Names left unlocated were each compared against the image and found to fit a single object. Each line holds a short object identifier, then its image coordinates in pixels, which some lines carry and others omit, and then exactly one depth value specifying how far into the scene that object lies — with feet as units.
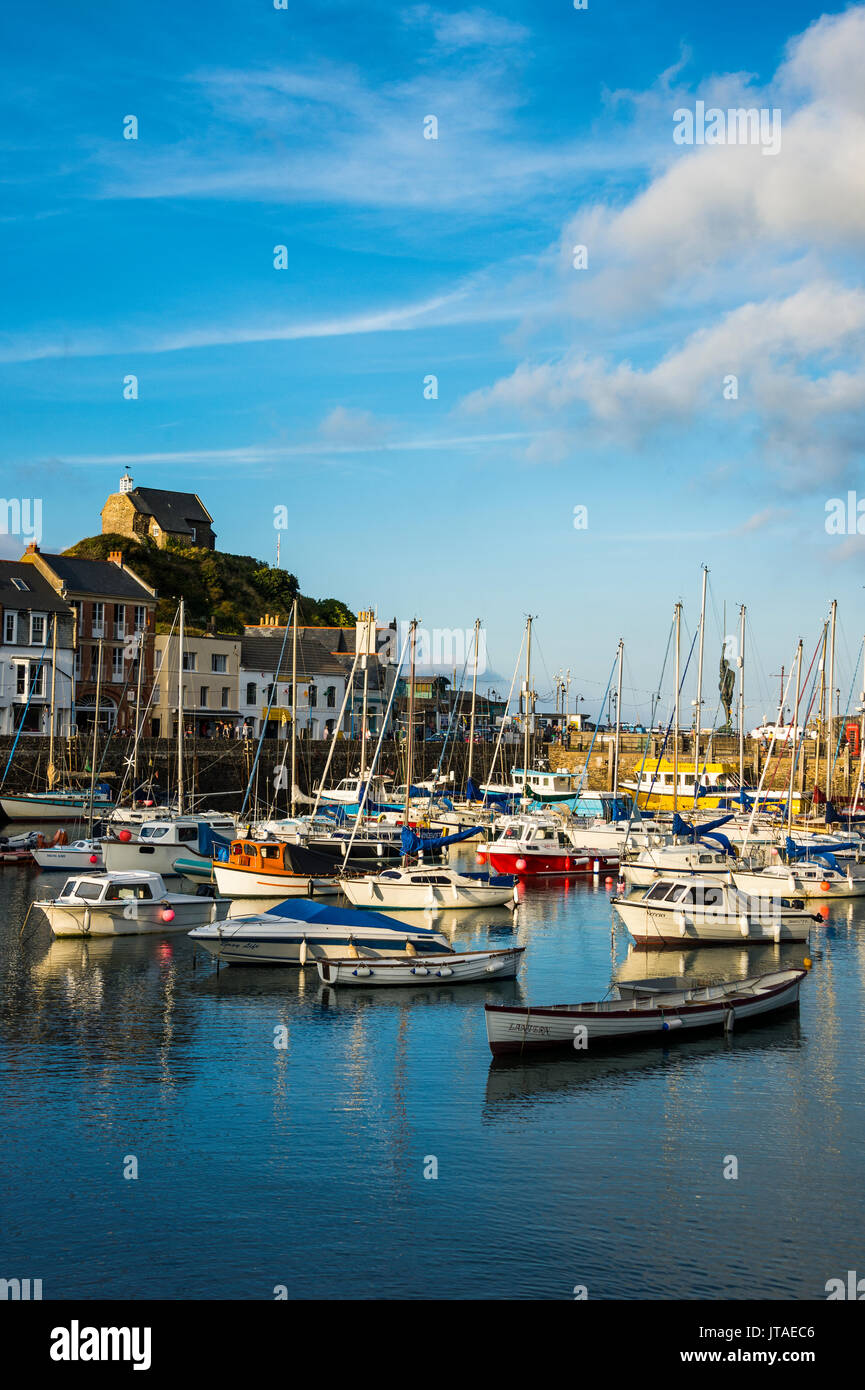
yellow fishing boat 299.46
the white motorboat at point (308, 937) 121.39
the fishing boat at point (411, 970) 116.37
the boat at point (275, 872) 164.29
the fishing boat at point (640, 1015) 94.32
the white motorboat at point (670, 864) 177.58
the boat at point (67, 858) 191.83
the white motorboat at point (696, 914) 142.10
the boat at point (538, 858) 208.64
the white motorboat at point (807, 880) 174.19
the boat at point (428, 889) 151.12
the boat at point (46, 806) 268.62
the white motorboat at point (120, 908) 139.13
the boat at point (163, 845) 183.21
